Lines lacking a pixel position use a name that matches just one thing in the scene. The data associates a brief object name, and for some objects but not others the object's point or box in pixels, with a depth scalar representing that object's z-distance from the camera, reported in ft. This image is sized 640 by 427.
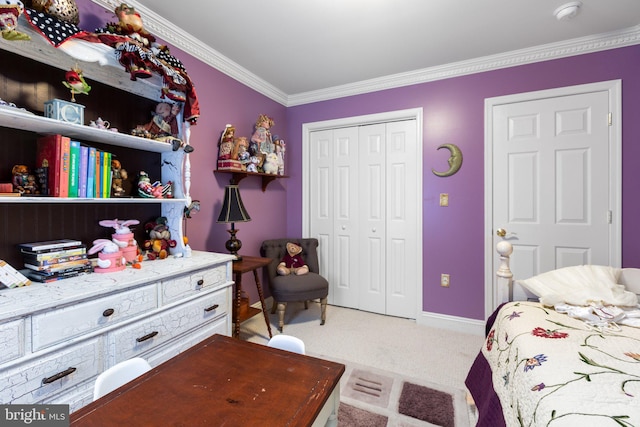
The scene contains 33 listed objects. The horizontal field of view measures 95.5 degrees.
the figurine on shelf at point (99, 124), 5.01
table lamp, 7.79
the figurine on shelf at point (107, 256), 4.98
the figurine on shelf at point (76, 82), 4.59
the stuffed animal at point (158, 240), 6.04
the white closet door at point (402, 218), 9.77
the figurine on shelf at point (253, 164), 8.94
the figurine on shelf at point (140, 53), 4.98
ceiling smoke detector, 6.07
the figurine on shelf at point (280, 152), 10.27
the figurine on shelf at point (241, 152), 8.72
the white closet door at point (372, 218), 10.28
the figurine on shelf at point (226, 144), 8.37
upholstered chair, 8.87
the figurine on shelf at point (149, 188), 5.81
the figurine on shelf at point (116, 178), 5.49
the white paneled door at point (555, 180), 7.57
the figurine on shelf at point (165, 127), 6.07
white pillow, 4.84
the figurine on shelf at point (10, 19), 3.75
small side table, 7.24
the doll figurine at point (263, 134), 9.55
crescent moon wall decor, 8.96
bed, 2.73
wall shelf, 8.59
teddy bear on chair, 9.79
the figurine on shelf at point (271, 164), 9.69
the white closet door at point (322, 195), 11.18
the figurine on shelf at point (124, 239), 5.41
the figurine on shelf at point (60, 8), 4.30
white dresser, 3.36
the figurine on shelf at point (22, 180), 4.41
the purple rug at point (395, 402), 5.23
